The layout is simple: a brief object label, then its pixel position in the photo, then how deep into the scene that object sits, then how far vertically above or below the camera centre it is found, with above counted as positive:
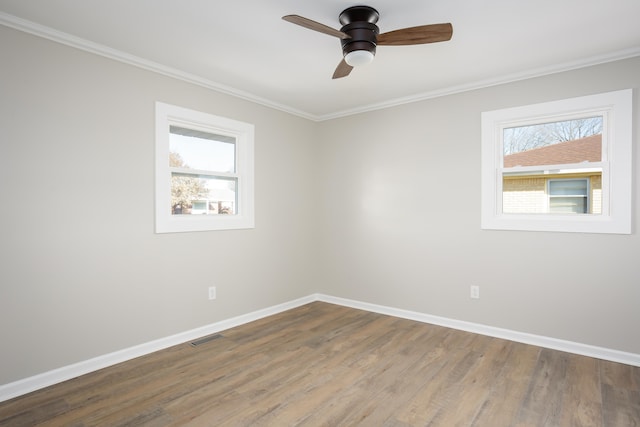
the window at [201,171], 3.19 +0.42
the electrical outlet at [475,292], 3.58 -0.81
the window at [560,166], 2.89 +0.45
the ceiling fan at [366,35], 2.13 +1.14
